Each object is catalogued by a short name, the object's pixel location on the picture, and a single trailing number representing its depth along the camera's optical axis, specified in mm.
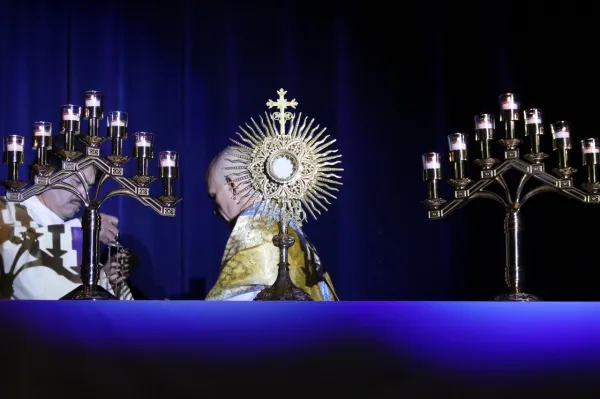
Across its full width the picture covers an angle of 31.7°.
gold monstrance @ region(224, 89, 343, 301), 2898
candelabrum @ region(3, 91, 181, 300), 2941
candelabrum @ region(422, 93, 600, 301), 2902
